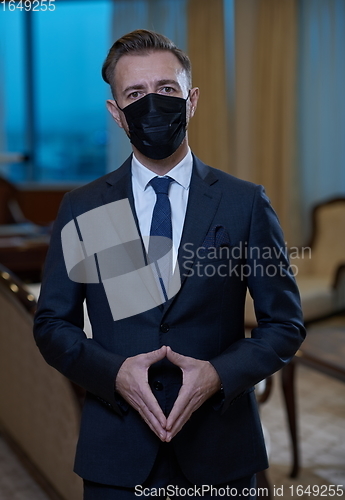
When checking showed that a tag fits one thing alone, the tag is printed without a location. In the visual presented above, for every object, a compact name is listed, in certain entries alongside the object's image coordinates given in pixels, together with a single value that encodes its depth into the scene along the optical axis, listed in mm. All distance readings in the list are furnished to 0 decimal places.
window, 7402
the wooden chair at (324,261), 4602
